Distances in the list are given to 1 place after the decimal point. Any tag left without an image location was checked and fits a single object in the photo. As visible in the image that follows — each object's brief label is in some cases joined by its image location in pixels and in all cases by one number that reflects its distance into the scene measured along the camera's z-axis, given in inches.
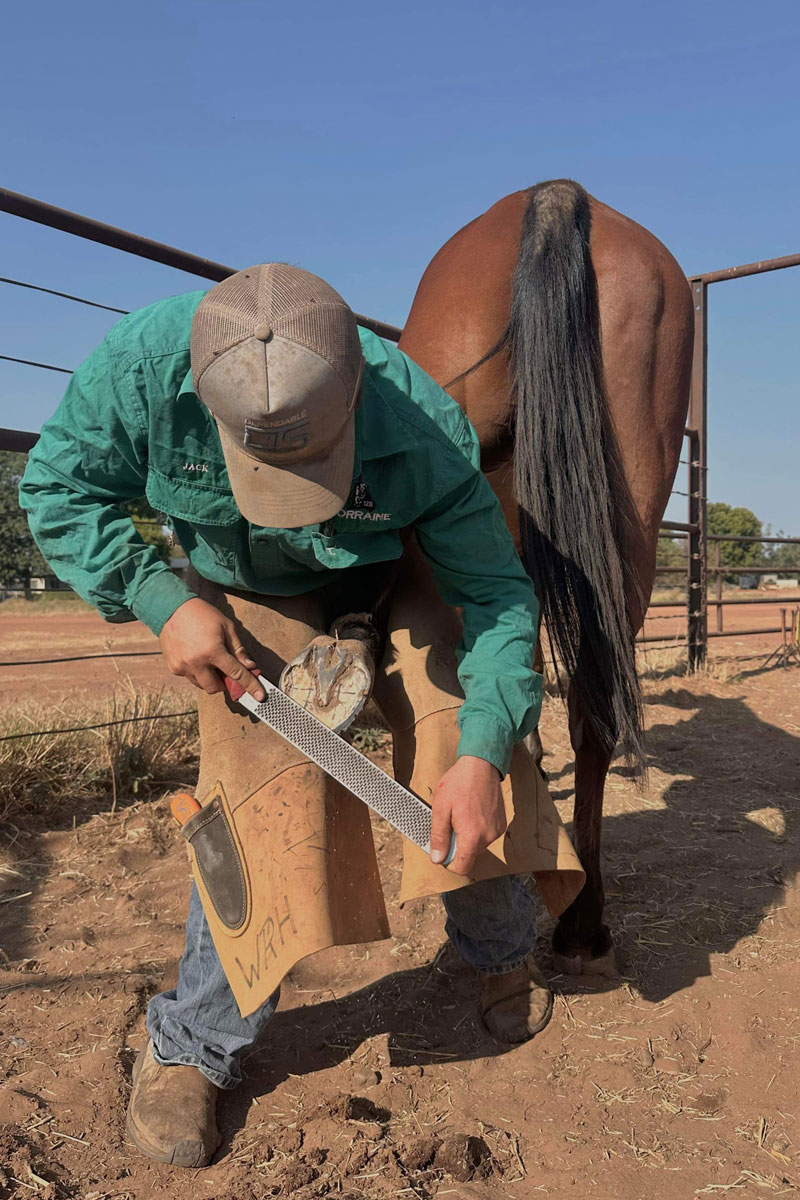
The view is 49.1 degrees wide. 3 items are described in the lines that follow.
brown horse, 92.1
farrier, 56.9
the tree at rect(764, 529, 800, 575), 1696.6
